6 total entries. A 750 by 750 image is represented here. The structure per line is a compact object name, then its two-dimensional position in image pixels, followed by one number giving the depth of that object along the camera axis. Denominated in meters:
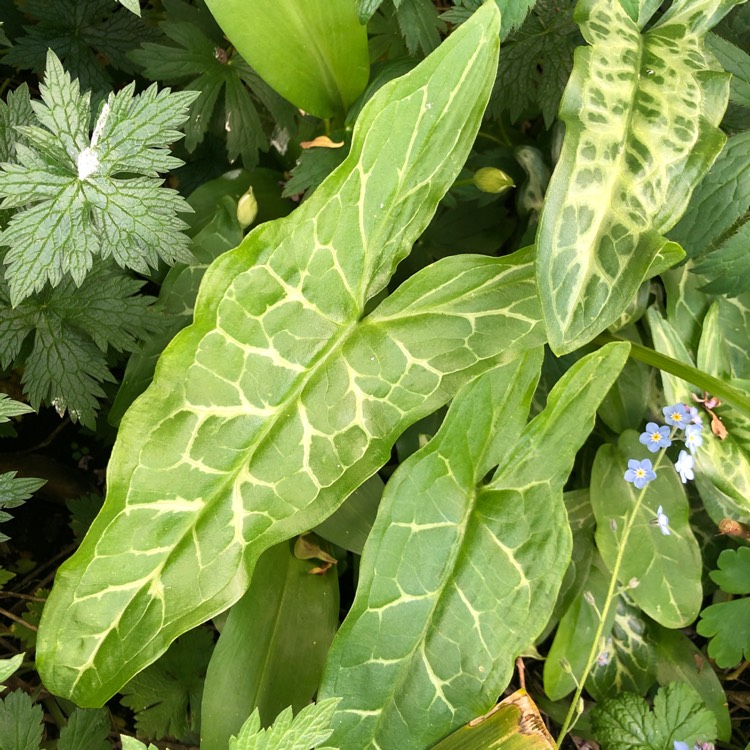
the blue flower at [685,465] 0.28
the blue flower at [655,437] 0.28
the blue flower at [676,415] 0.29
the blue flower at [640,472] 0.28
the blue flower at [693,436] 0.29
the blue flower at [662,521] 0.29
